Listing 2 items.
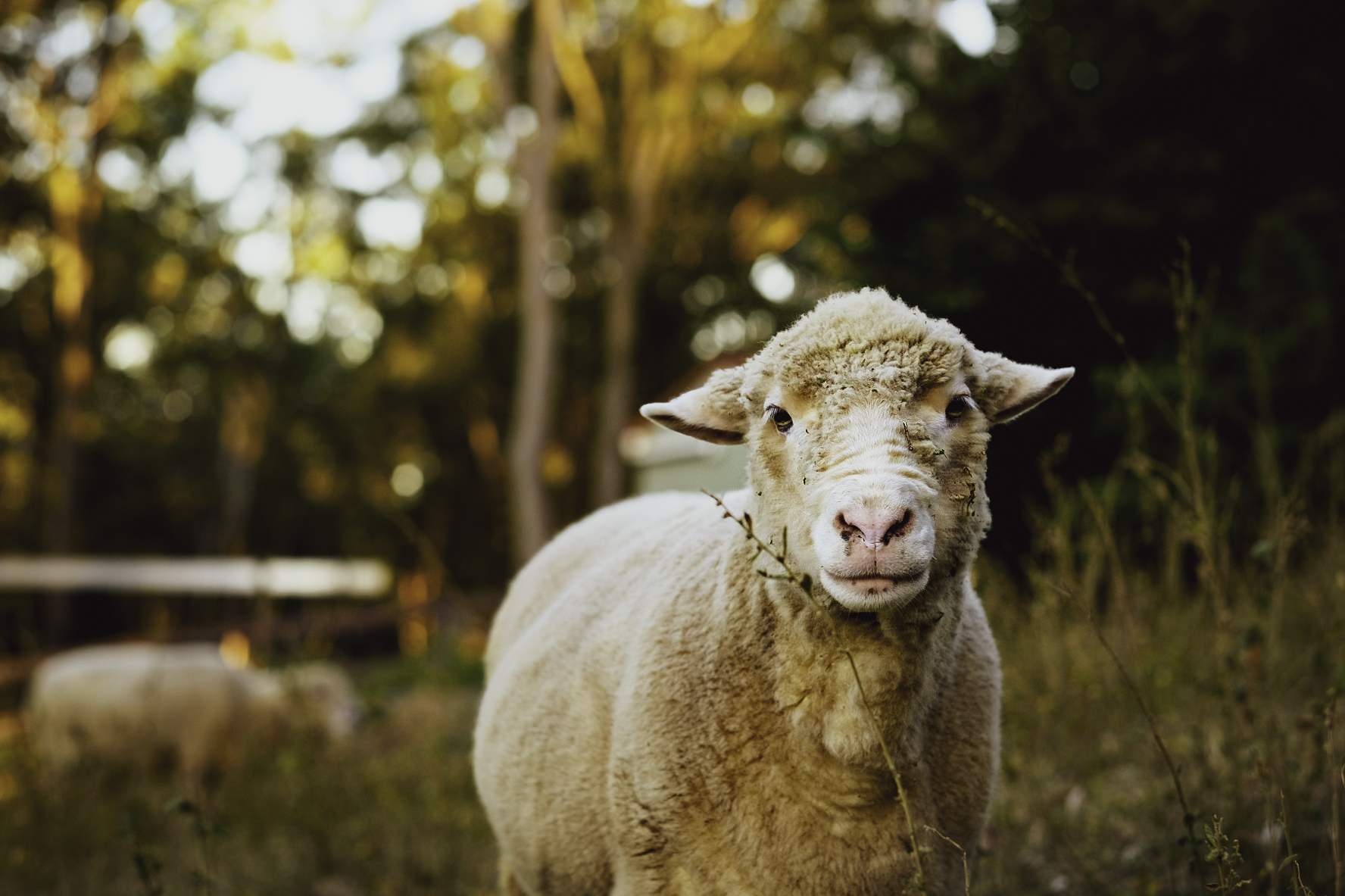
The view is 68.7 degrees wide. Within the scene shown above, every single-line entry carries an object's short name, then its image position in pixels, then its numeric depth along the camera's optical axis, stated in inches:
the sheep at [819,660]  85.3
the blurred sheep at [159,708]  310.3
